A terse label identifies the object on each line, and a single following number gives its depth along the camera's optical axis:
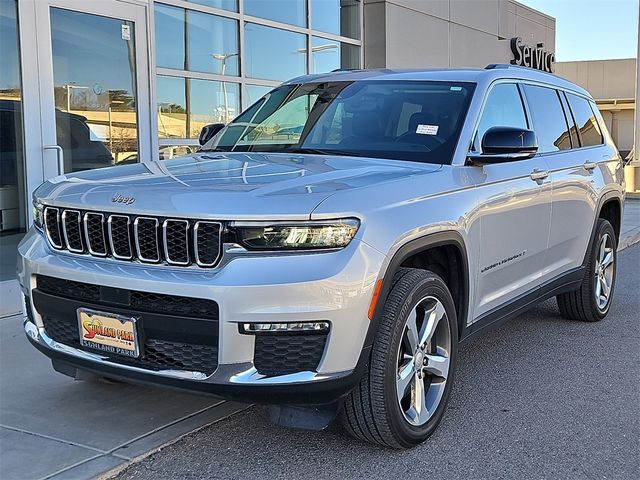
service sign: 16.77
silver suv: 3.12
